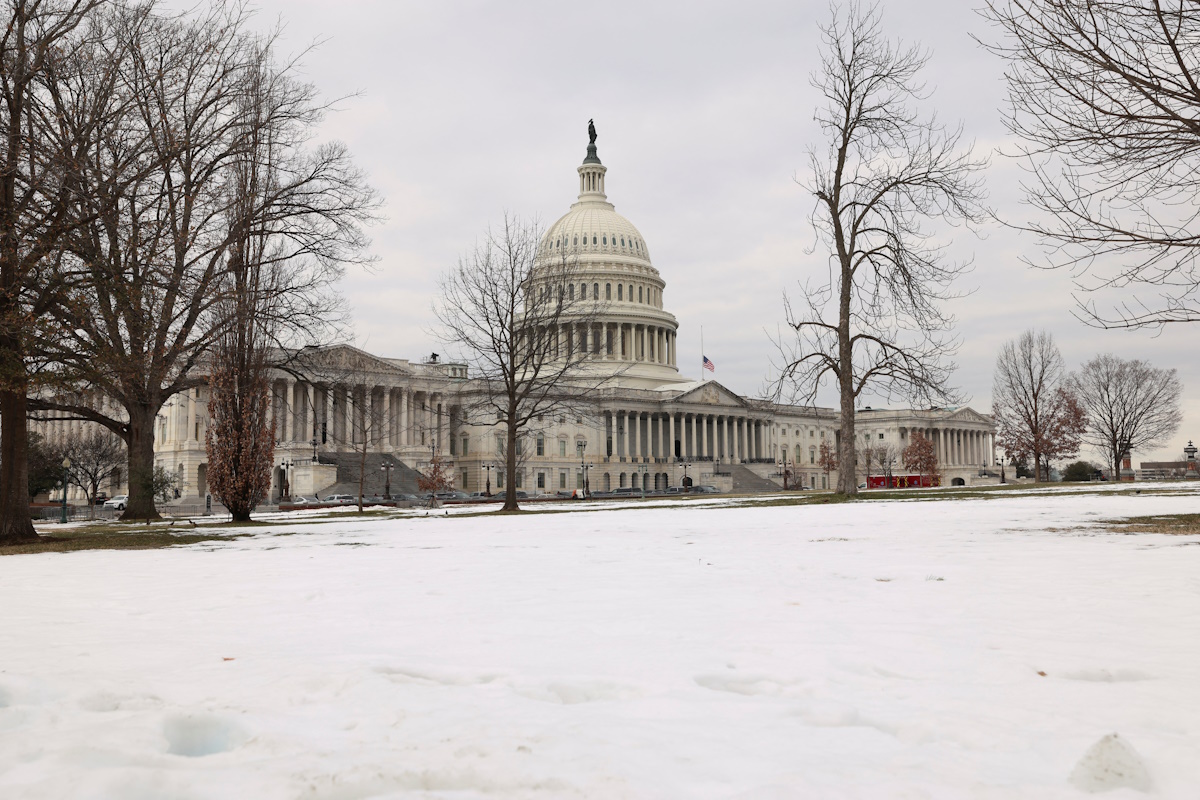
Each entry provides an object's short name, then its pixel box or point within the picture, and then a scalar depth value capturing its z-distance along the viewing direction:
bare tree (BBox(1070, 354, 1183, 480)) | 84.81
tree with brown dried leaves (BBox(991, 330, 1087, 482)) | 75.00
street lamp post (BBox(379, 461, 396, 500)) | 69.88
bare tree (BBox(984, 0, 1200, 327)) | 12.91
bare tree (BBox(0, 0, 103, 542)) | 18.17
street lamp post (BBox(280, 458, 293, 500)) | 75.12
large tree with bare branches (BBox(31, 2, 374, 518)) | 19.53
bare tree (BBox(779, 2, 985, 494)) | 28.92
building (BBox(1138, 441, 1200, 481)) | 74.66
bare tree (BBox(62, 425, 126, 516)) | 74.39
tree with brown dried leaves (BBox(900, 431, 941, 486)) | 114.62
